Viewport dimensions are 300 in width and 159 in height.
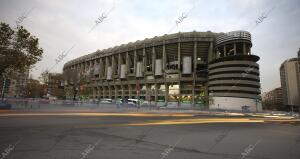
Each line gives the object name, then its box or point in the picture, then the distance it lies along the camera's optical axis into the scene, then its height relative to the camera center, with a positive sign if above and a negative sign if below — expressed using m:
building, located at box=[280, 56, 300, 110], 158.38 +12.96
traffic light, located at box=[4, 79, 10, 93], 22.54 +1.56
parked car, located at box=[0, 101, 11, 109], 20.98 -0.96
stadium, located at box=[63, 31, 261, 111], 80.94 +13.44
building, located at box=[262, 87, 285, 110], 164.26 -6.62
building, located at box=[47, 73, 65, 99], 77.91 +4.94
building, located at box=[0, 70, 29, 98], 103.14 +3.80
